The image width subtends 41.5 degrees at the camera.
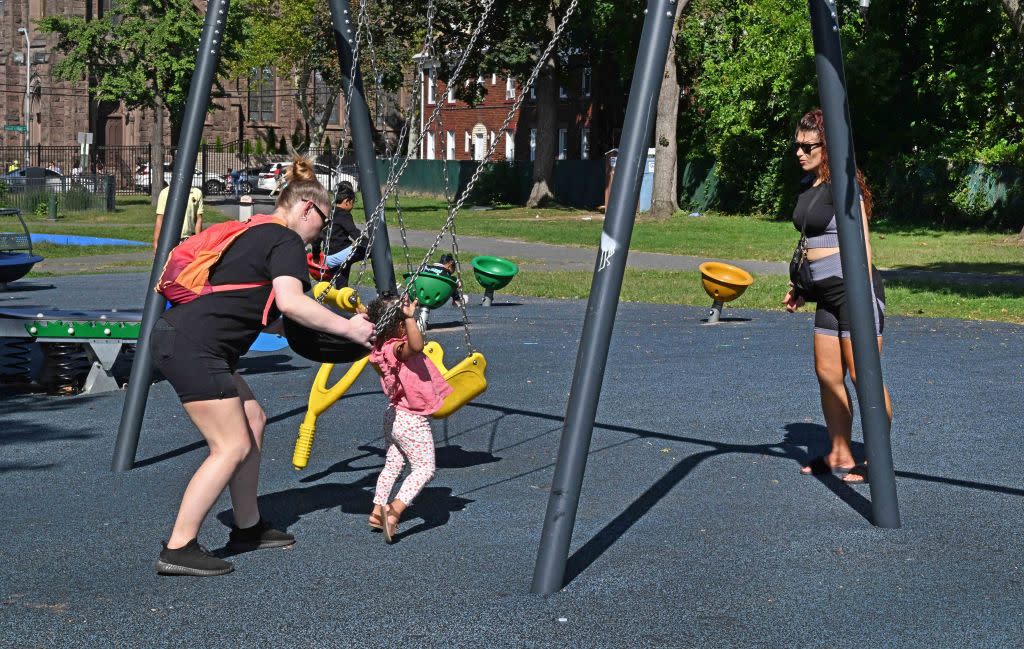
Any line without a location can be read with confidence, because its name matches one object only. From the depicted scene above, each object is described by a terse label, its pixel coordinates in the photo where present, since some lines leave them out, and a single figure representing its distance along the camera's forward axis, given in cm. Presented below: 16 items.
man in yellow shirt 1345
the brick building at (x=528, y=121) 5981
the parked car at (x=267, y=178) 5666
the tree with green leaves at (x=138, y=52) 4669
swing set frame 482
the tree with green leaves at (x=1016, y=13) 2609
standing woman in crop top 659
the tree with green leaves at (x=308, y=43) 4469
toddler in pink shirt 564
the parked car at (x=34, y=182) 4169
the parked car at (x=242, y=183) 6369
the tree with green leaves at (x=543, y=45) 4431
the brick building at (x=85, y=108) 8394
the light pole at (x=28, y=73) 7350
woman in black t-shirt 497
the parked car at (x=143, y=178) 6675
